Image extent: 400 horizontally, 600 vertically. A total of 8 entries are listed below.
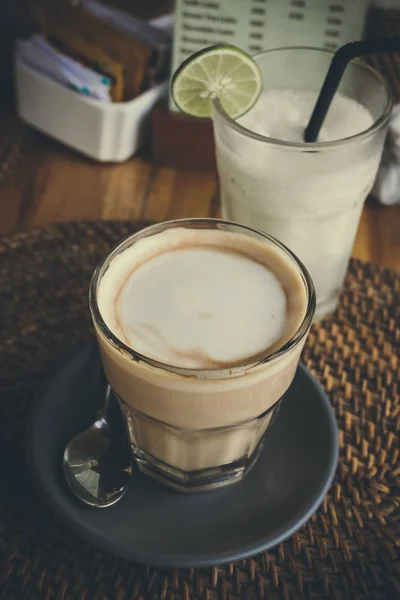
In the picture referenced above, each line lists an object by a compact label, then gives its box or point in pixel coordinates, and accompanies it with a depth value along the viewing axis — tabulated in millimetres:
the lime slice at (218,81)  768
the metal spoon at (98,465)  639
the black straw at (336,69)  687
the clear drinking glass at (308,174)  767
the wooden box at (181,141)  1109
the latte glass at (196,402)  565
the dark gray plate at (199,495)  607
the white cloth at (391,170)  1011
